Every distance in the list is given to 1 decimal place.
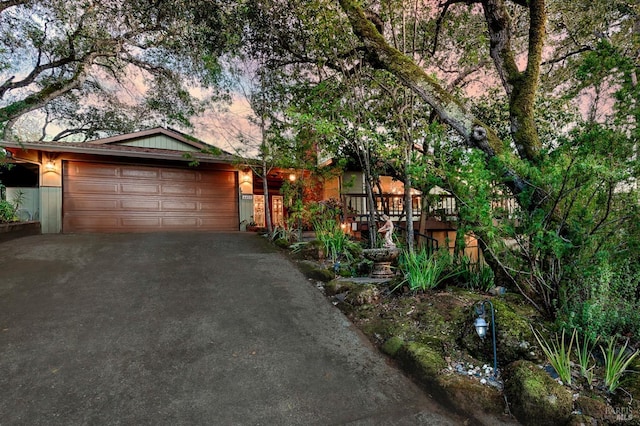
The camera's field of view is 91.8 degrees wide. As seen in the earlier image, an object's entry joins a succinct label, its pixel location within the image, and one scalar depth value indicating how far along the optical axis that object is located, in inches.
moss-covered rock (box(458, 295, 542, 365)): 107.0
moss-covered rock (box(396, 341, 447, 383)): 107.6
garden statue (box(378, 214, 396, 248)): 207.9
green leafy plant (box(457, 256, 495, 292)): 167.0
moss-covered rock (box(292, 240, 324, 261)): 257.0
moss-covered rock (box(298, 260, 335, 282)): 210.8
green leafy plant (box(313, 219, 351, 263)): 251.4
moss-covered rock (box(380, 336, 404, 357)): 124.5
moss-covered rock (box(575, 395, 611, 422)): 79.3
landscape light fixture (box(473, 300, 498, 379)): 105.9
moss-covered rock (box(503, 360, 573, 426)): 82.5
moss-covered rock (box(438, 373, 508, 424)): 92.1
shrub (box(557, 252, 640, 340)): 97.4
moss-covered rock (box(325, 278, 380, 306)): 165.3
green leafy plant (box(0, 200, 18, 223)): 301.1
